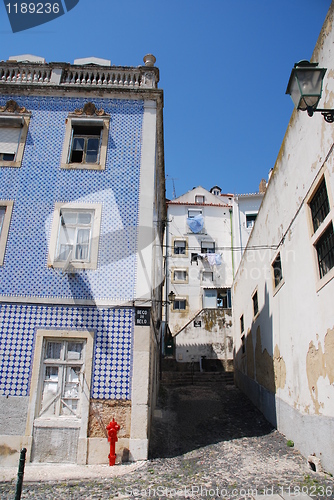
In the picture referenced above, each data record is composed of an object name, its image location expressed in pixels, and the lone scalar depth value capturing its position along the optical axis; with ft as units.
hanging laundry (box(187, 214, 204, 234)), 99.60
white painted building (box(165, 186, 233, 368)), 94.84
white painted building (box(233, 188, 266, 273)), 94.84
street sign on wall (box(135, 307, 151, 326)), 24.02
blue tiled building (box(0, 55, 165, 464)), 22.36
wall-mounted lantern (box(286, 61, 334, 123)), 13.04
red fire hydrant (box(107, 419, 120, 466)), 21.07
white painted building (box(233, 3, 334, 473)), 18.52
